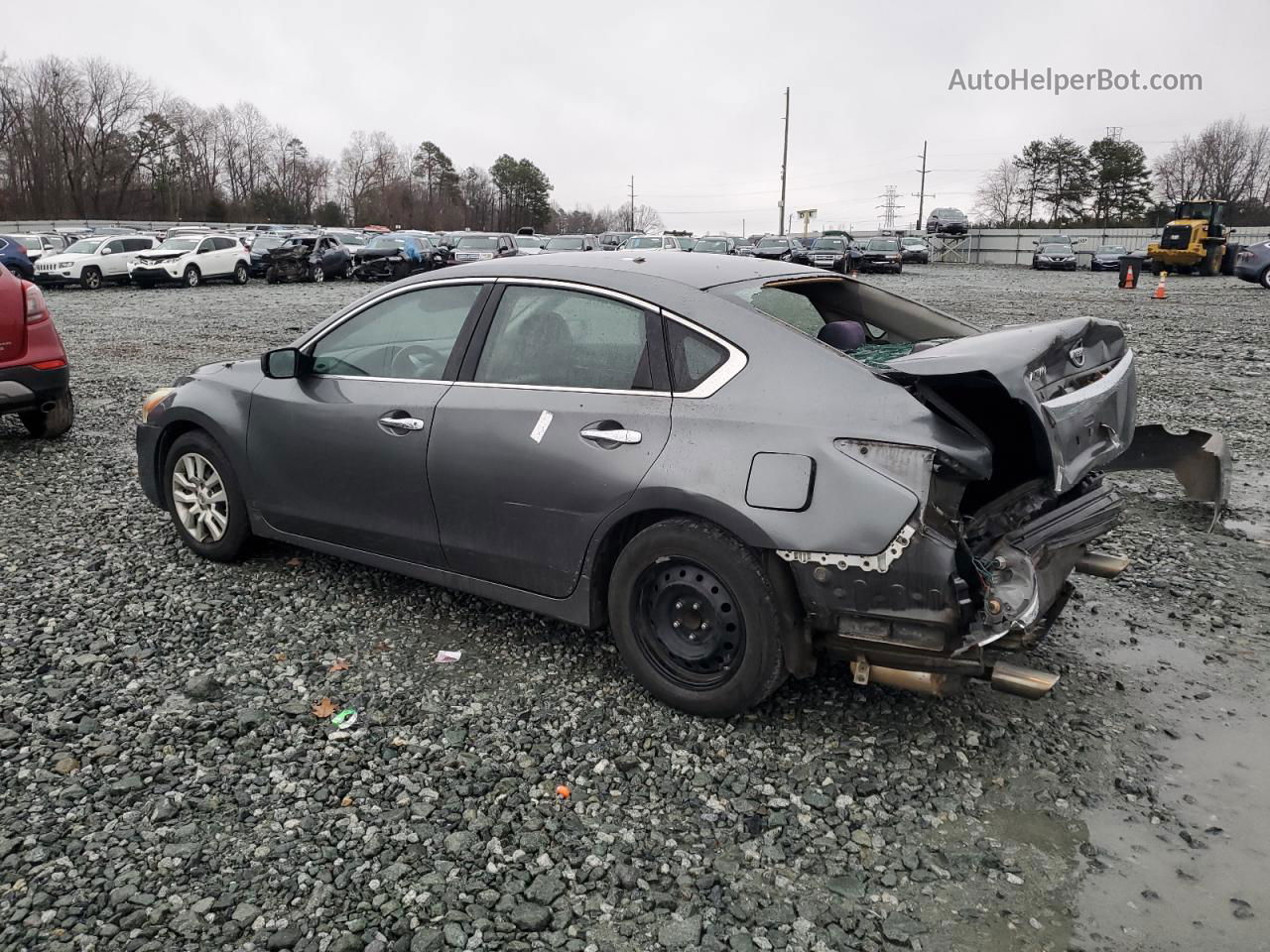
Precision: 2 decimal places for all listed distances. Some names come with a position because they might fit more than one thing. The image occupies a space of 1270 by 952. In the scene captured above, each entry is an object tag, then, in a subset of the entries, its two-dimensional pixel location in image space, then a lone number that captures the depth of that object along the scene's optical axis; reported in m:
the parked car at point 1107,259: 44.80
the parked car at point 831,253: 37.84
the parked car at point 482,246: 31.92
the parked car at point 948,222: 59.06
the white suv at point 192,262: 28.16
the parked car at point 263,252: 31.47
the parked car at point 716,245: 38.58
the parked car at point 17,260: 27.11
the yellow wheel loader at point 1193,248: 36.03
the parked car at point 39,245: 29.19
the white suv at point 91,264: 27.27
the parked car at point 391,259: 31.83
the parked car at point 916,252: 50.56
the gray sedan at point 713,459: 3.01
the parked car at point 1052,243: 46.17
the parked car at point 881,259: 38.84
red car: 7.05
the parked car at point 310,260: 30.30
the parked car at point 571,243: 32.12
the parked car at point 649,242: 32.31
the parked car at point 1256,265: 27.20
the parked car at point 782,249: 38.34
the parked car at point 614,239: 33.31
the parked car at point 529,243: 33.98
